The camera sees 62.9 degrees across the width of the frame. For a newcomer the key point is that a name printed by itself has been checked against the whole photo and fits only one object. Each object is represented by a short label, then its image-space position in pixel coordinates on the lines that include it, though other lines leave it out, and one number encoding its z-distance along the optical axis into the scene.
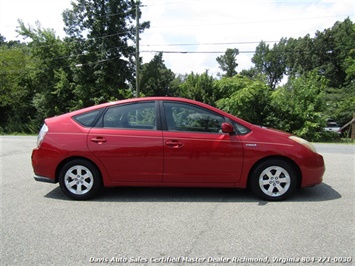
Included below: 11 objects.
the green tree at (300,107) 16.25
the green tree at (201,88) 18.67
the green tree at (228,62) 68.69
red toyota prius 4.26
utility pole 21.73
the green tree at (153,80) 31.00
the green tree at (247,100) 16.27
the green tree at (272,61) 67.00
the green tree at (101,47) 26.36
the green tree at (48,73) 27.73
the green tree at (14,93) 29.17
